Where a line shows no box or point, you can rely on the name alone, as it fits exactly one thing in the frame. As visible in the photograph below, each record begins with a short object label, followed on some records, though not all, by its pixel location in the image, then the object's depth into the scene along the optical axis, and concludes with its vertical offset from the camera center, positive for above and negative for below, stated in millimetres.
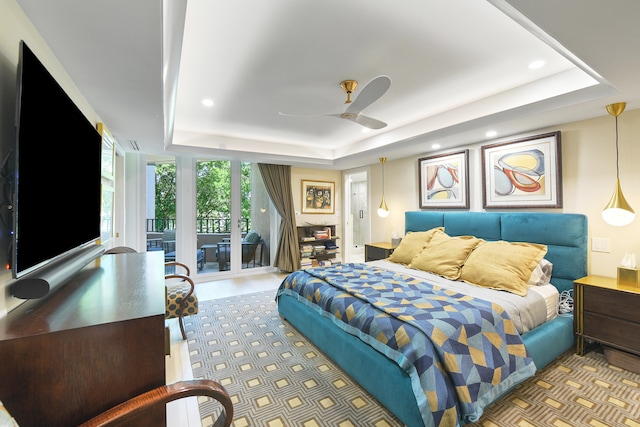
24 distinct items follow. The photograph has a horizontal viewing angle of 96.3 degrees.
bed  1591 -930
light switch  2660 -288
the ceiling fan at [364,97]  2029 +930
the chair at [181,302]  2855 -859
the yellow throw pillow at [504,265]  2584 -485
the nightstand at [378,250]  4488 -562
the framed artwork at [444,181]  3820 +490
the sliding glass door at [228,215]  5098 +44
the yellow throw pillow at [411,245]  3629 -387
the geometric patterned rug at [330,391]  1791 -1256
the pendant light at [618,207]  2346 +53
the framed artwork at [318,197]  5910 +415
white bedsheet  2242 -724
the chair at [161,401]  832 -581
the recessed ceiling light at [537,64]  2328 +1241
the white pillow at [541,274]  2746 -580
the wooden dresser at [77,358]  802 -421
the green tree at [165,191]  4750 +448
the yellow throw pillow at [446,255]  3082 -458
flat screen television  951 +202
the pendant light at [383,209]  4781 +113
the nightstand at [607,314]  2191 -809
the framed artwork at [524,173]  2975 +466
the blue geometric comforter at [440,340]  1574 -798
